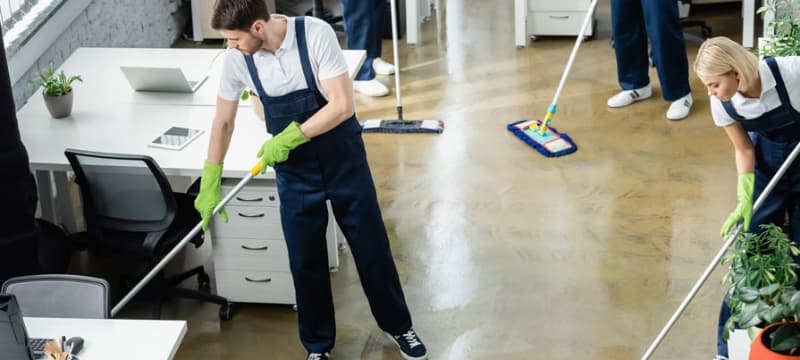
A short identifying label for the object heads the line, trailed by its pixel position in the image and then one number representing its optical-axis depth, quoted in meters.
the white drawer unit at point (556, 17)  7.19
